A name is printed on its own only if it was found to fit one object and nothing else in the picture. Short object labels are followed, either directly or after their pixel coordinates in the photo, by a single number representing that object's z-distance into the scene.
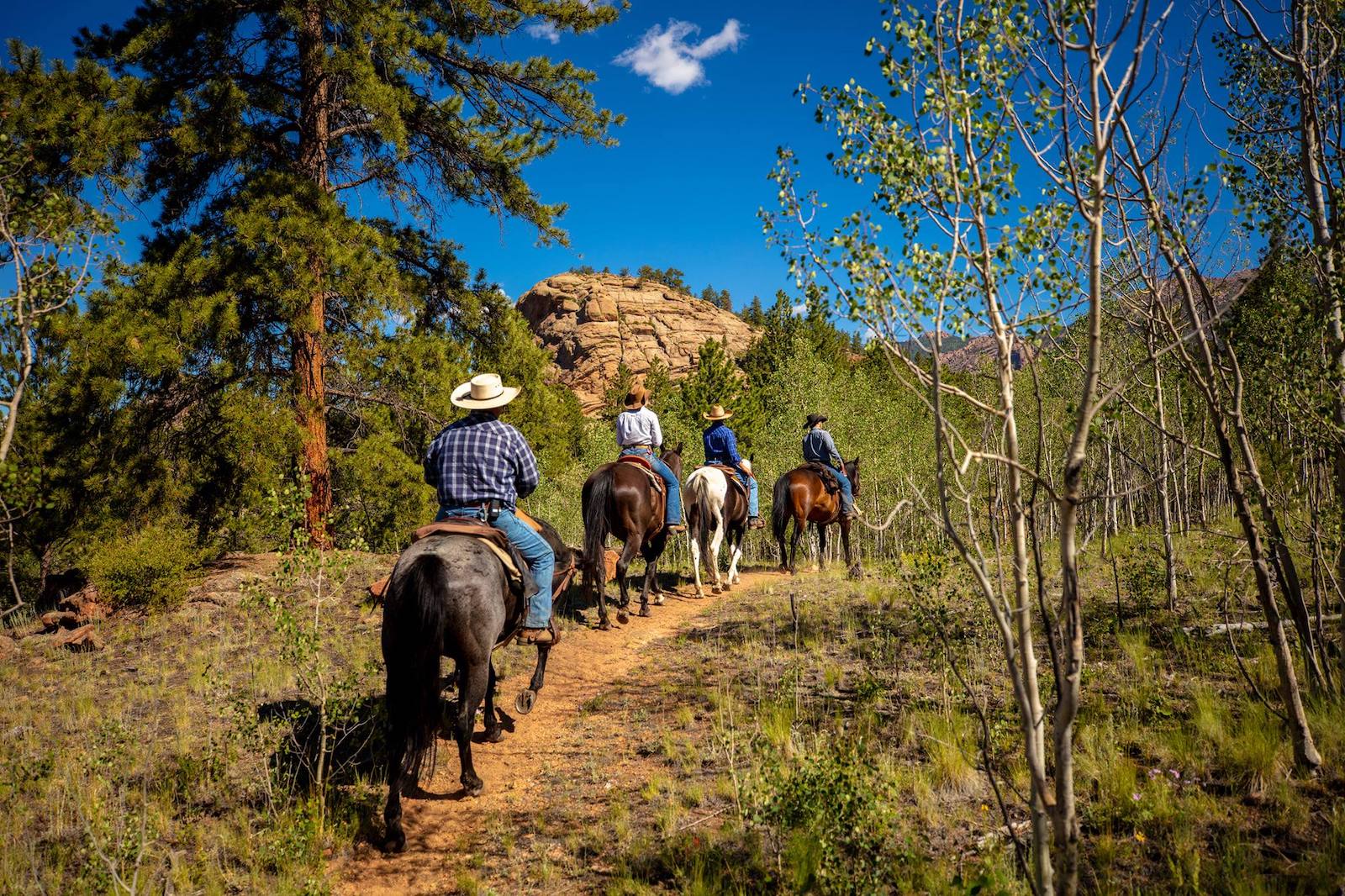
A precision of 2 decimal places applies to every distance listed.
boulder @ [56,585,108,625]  9.73
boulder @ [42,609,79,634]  9.55
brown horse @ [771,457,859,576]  13.77
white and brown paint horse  12.76
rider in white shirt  10.60
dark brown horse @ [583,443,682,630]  9.67
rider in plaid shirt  5.73
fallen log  6.80
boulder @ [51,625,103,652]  8.85
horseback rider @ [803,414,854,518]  14.10
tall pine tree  10.72
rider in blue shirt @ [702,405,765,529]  13.34
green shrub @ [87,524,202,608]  9.66
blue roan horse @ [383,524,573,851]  4.63
